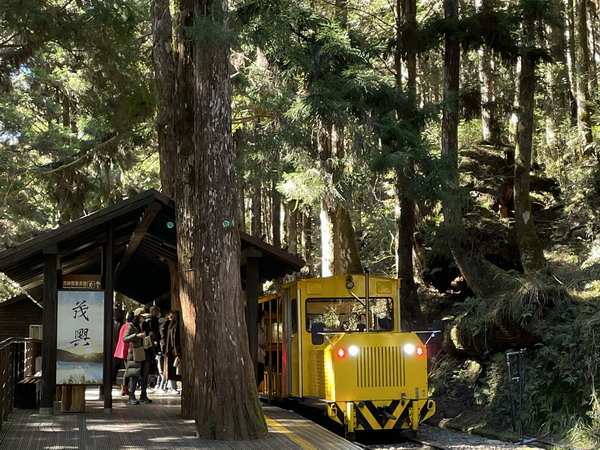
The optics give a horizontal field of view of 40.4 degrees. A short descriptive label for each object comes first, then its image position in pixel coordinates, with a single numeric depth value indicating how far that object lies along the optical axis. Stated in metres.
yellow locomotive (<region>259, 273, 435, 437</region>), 12.95
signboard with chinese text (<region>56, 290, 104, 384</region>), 13.05
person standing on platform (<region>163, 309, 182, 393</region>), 17.00
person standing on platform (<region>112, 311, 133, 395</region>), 15.76
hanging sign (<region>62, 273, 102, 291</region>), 14.66
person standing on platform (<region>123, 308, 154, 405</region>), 15.16
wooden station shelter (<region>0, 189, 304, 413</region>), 12.63
